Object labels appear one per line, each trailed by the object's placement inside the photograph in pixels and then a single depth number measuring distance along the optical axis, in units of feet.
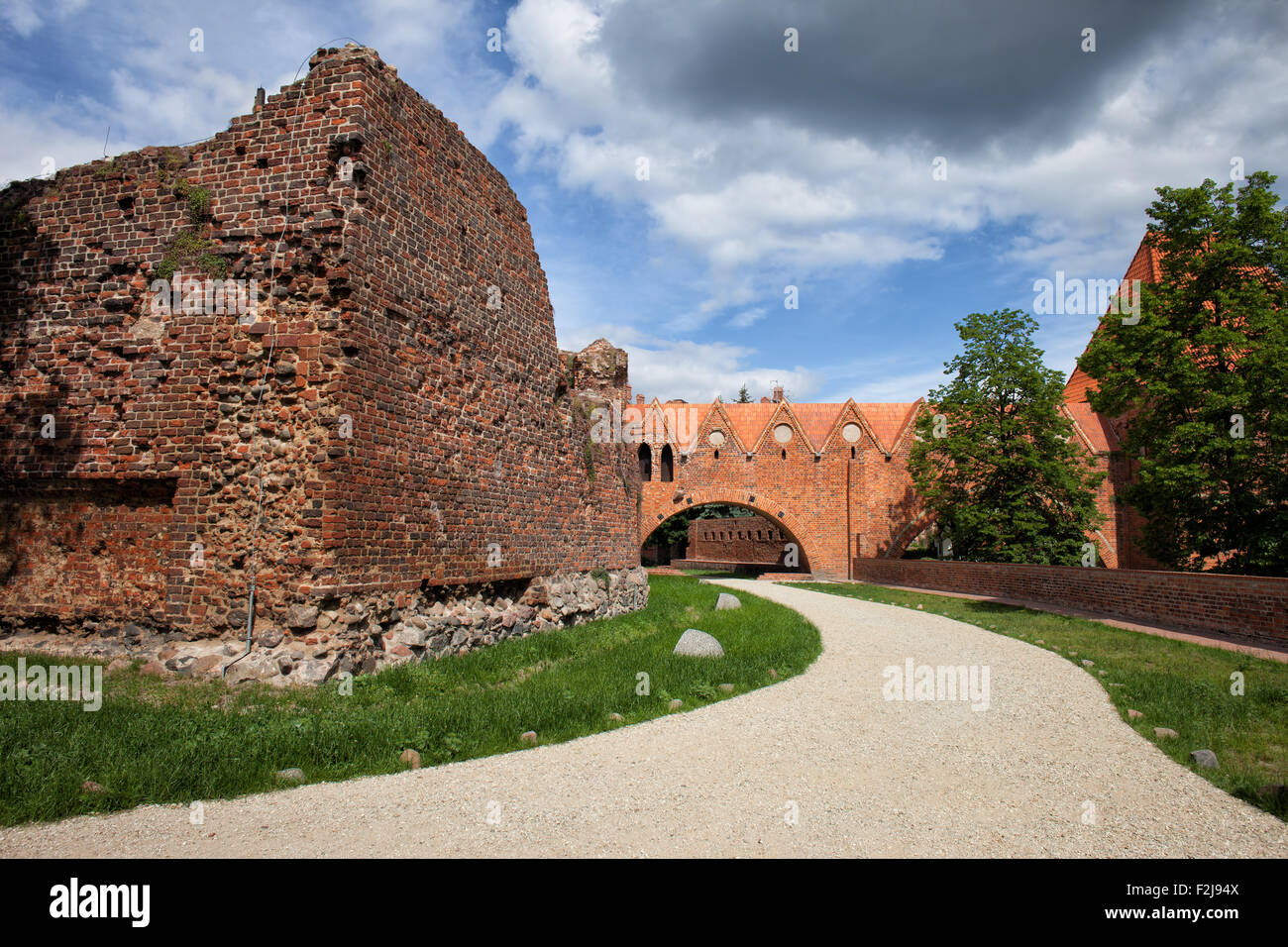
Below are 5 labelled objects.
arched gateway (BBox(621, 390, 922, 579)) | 123.54
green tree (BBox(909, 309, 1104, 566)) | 80.89
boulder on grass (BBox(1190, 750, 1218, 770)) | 19.07
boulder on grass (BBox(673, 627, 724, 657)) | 34.04
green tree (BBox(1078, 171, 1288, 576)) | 52.60
